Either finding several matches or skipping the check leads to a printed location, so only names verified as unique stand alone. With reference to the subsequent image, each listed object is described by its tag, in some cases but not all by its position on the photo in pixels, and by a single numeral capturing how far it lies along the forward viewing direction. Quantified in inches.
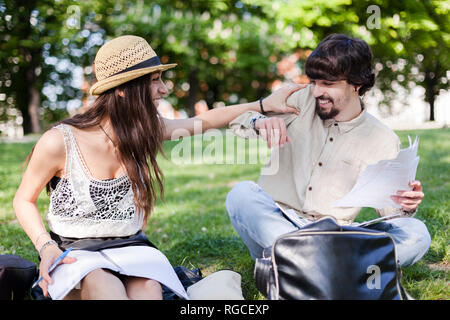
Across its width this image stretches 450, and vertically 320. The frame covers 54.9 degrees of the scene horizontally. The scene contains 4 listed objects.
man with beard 110.2
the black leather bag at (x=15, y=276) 93.5
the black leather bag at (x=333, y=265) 79.2
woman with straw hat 91.0
